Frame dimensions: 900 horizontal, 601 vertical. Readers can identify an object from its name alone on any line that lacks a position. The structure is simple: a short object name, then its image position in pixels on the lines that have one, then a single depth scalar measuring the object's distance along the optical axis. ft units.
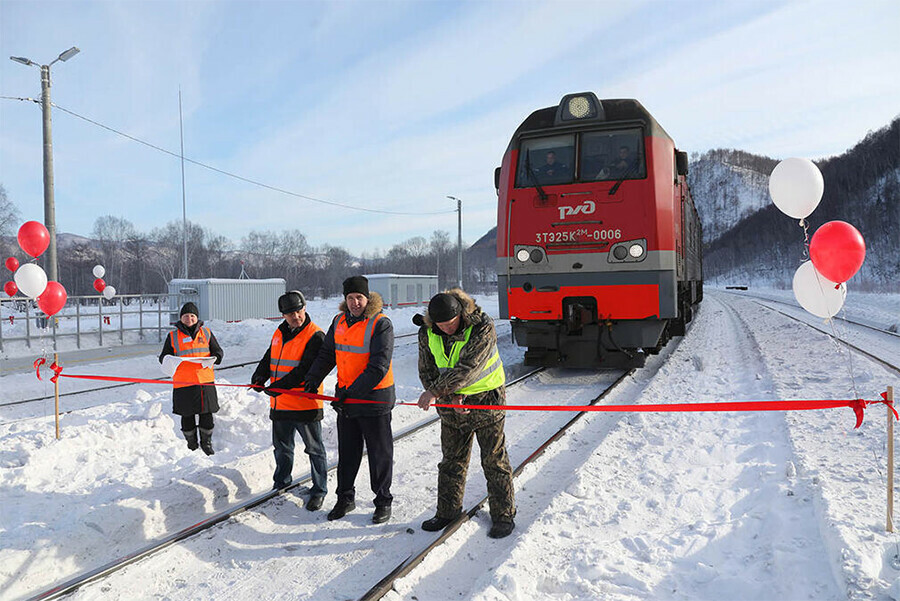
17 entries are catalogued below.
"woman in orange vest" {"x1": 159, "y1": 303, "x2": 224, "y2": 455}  19.58
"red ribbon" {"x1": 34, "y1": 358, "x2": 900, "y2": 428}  12.23
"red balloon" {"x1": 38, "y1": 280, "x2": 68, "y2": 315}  30.32
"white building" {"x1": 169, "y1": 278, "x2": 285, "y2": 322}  70.38
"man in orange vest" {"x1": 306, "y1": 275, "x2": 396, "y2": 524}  14.19
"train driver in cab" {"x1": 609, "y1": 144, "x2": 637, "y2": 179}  27.91
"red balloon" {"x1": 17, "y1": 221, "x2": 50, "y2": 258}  31.50
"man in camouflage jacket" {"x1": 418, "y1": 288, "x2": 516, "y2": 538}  12.81
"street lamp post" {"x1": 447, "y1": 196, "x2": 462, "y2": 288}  95.56
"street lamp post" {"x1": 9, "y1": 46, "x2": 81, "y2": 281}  42.22
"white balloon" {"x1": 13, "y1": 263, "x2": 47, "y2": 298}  28.48
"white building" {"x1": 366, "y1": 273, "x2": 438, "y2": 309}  116.78
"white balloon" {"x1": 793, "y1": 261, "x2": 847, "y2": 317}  19.52
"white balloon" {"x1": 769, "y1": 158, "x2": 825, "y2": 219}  18.43
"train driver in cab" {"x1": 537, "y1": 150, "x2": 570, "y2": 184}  28.94
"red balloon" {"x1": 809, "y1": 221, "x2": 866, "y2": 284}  16.67
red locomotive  27.37
